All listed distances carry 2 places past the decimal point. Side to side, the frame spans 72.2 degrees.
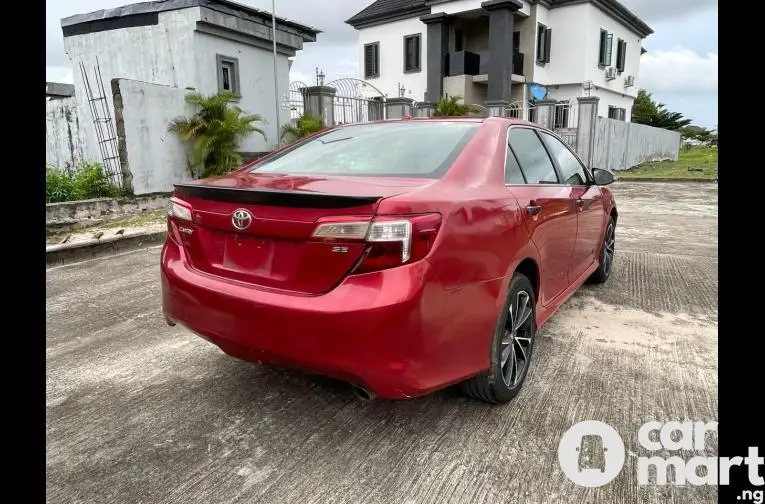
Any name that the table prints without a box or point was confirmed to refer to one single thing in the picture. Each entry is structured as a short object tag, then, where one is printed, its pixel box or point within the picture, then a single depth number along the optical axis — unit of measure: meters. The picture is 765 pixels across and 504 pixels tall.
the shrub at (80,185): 7.72
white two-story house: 20.47
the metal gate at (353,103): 12.56
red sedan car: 2.02
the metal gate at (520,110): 18.29
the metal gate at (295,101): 12.29
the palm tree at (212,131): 9.59
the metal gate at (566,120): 17.70
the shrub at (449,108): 16.05
